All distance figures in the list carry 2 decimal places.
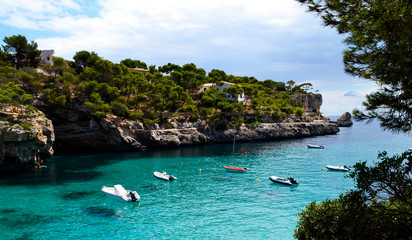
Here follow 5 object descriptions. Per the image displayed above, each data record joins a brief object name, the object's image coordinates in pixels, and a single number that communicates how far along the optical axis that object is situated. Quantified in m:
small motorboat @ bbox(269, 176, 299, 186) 35.33
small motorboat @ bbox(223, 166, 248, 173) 43.43
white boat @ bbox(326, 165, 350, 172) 43.82
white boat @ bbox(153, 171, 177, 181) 38.00
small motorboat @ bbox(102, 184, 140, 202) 28.69
